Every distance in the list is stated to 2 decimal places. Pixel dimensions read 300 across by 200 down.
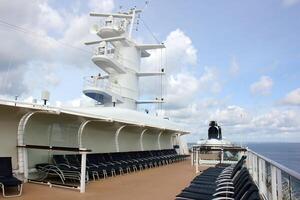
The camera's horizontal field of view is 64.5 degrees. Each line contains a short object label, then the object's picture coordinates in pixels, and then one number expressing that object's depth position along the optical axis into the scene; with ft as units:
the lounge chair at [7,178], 15.11
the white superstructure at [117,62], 42.85
